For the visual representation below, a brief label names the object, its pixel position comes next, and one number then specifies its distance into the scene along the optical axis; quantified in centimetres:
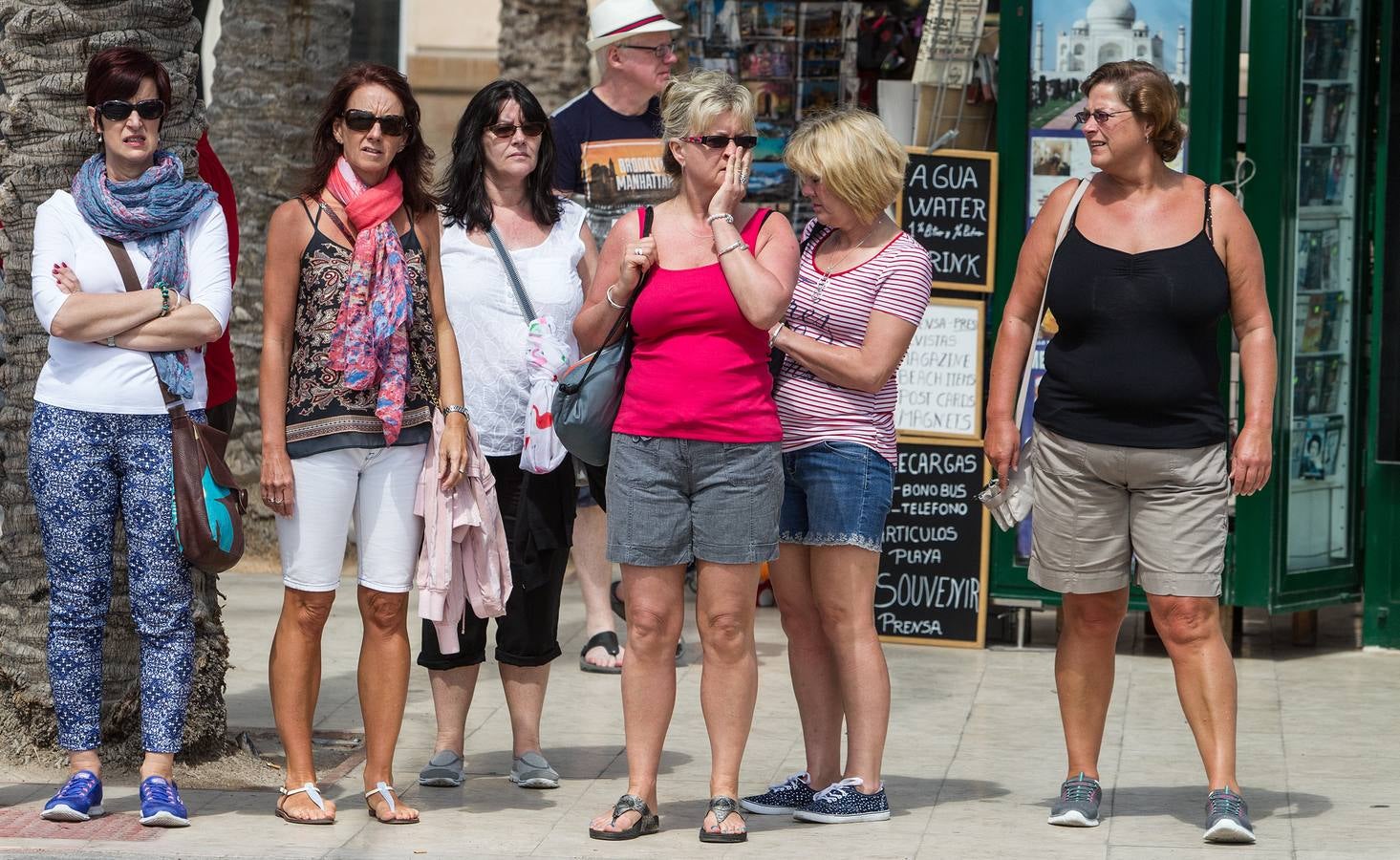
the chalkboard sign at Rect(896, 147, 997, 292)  1512
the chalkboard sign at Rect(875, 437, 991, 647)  1541
